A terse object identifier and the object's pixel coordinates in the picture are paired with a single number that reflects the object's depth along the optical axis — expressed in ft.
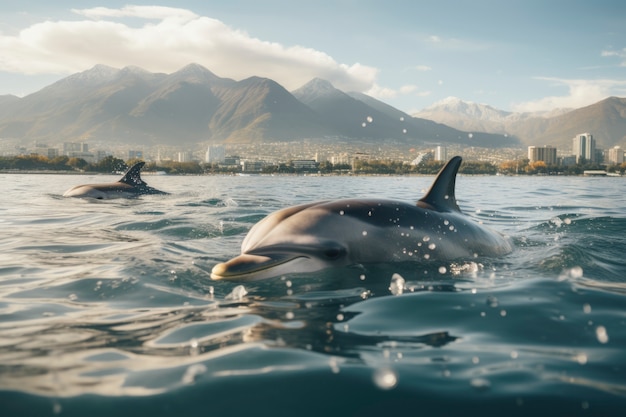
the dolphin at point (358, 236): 20.79
